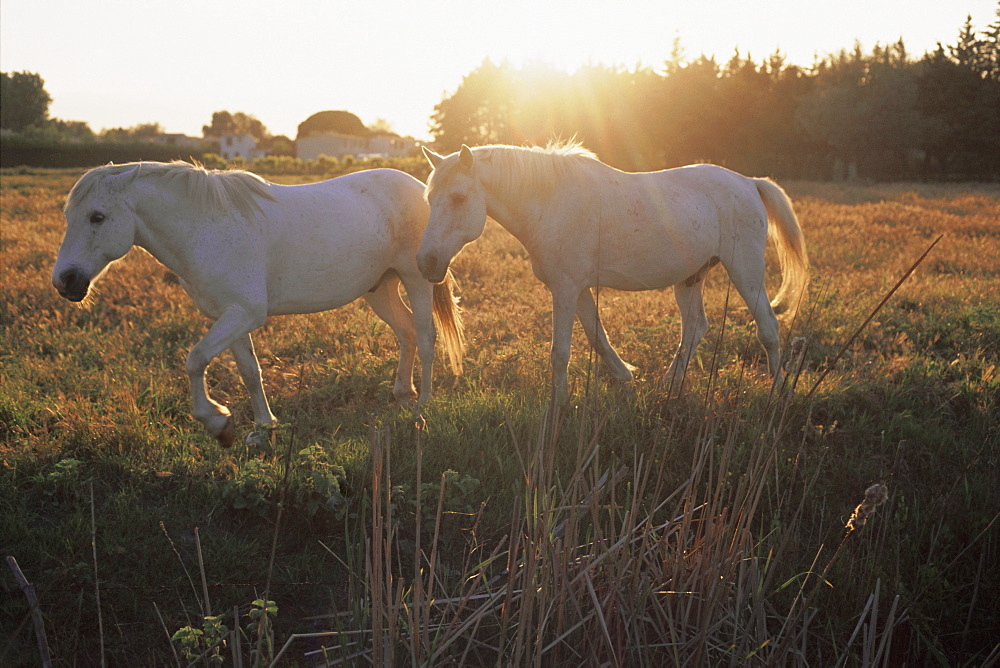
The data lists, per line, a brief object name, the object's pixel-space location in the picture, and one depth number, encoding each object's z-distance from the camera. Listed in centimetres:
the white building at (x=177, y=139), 9425
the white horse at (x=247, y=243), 384
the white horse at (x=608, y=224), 439
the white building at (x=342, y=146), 8419
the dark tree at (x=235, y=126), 10162
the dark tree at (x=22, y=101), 7719
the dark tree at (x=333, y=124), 8800
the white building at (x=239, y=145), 9475
